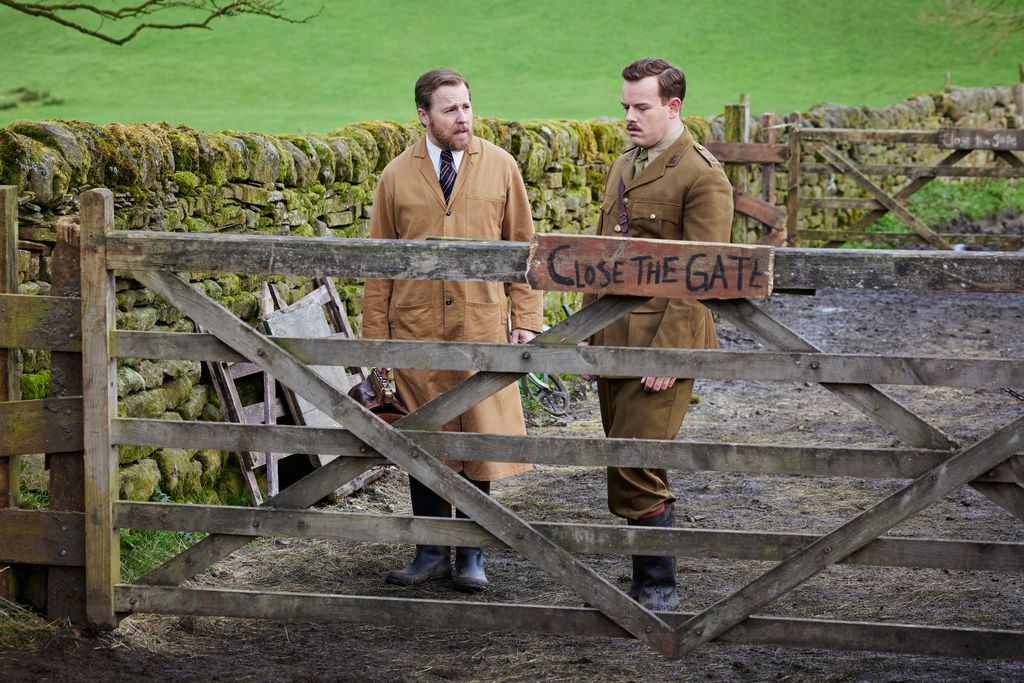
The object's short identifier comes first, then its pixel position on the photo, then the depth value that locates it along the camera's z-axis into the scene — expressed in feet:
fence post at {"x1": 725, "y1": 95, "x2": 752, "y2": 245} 45.94
